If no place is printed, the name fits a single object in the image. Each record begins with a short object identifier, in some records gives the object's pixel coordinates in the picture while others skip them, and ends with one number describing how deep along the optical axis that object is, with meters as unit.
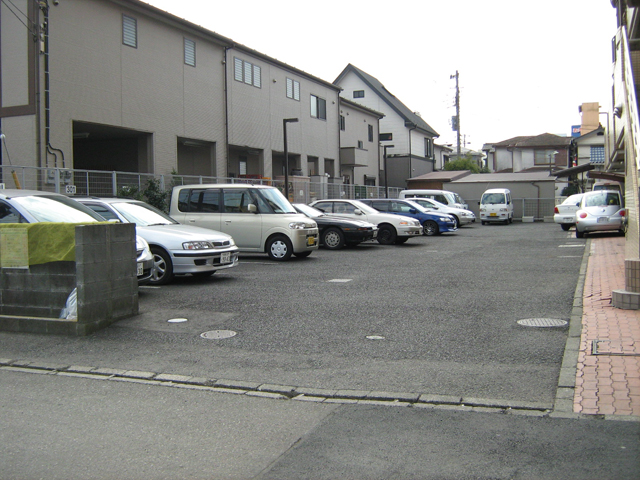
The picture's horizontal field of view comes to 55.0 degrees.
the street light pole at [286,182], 25.37
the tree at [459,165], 60.91
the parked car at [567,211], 25.98
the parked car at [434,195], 34.81
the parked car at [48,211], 8.77
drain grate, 7.52
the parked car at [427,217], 25.64
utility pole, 56.81
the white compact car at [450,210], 30.67
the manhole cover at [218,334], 7.27
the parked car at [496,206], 35.94
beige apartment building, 18.64
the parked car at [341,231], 18.70
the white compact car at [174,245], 11.25
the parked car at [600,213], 20.84
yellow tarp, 7.42
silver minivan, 15.29
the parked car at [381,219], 20.84
